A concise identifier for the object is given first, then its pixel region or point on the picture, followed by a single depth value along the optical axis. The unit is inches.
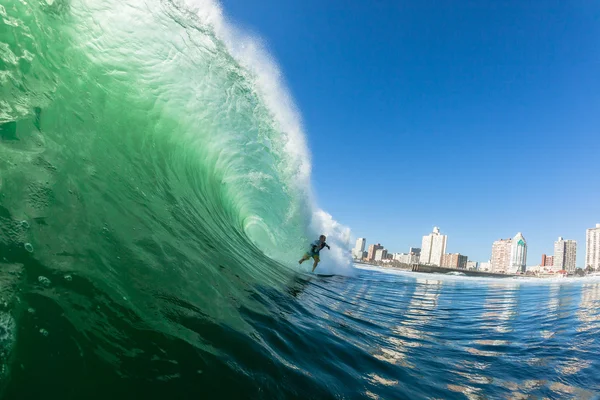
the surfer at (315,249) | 569.6
